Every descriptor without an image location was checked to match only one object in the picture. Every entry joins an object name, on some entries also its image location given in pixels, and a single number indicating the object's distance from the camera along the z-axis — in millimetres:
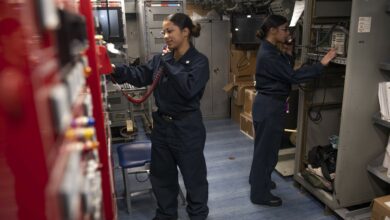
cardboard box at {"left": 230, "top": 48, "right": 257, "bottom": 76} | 4707
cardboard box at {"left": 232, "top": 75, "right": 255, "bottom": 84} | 4734
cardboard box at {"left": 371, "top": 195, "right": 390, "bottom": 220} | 1953
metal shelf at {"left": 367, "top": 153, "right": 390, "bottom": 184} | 2135
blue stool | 2469
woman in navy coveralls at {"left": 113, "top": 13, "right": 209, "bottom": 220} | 2008
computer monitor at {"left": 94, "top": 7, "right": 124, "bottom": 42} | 3881
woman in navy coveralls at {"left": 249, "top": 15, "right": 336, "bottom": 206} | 2377
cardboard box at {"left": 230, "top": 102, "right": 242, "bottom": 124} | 4797
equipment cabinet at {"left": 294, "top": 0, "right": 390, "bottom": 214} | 2004
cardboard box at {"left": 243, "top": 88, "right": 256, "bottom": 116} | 4230
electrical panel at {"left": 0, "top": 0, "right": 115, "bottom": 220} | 376
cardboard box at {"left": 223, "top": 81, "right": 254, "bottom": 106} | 4539
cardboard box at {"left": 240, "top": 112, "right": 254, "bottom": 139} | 4262
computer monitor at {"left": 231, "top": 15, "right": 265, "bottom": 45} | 4363
